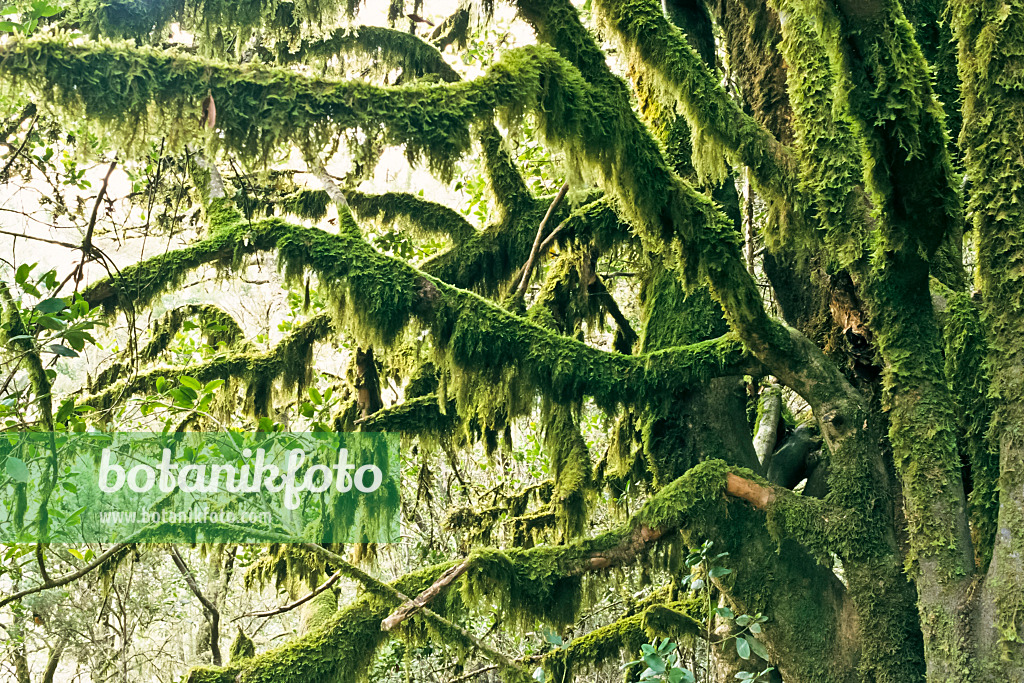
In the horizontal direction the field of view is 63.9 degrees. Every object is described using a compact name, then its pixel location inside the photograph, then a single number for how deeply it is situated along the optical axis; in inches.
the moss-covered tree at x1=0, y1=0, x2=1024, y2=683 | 125.9
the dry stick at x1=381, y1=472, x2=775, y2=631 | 159.0
